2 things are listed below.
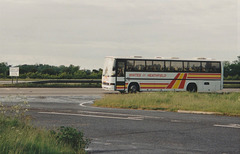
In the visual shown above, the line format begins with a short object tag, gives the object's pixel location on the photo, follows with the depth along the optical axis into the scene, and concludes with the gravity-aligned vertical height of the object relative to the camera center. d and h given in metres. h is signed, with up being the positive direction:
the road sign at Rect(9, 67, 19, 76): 71.69 +0.84
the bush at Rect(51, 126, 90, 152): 13.92 -1.29
